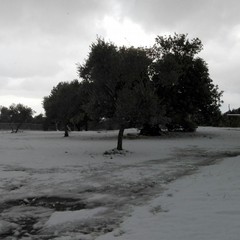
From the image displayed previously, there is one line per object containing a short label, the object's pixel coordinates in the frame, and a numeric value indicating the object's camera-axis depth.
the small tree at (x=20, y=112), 60.53
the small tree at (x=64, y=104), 38.14
